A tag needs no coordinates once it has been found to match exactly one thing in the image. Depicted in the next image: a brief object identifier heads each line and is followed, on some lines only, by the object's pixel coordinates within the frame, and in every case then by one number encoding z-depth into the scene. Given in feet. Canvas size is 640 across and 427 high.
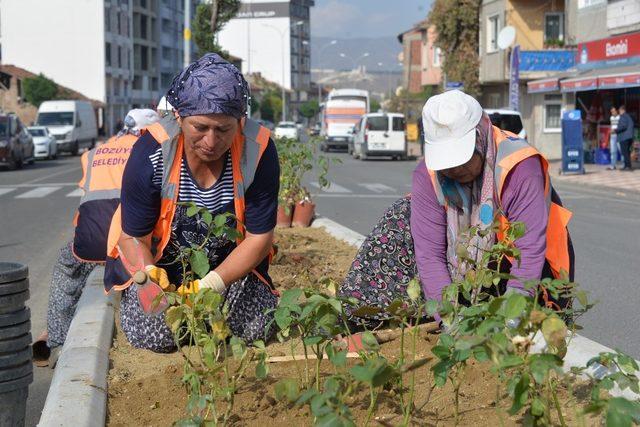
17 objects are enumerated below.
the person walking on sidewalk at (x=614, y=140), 89.76
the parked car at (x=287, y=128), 203.51
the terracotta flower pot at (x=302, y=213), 35.60
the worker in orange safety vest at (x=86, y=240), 19.44
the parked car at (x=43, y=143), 125.39
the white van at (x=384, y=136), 127.95
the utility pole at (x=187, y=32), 80.44
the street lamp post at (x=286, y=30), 502.71
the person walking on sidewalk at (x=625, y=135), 84.07
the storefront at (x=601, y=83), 92.19
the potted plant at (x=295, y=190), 34.88
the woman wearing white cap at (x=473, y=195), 13.35
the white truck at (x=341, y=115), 171.44
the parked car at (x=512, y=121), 85.97
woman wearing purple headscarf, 14.08
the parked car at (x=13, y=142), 98.32
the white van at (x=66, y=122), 142.61
